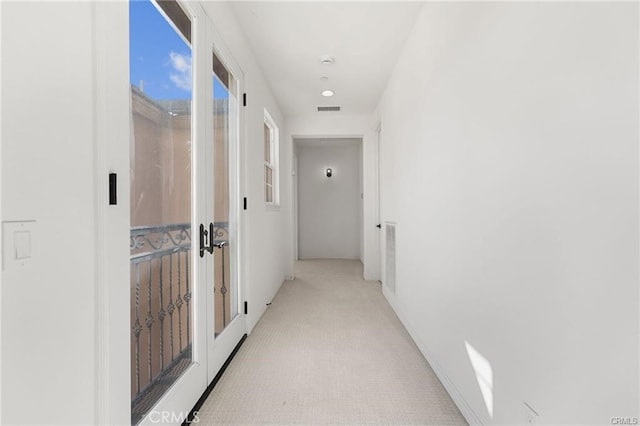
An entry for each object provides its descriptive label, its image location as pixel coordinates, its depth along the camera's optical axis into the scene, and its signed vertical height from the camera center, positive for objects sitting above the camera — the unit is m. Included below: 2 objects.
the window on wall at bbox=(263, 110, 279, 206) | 3.85 +0.64
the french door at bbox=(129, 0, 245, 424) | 1.26 +0.00
